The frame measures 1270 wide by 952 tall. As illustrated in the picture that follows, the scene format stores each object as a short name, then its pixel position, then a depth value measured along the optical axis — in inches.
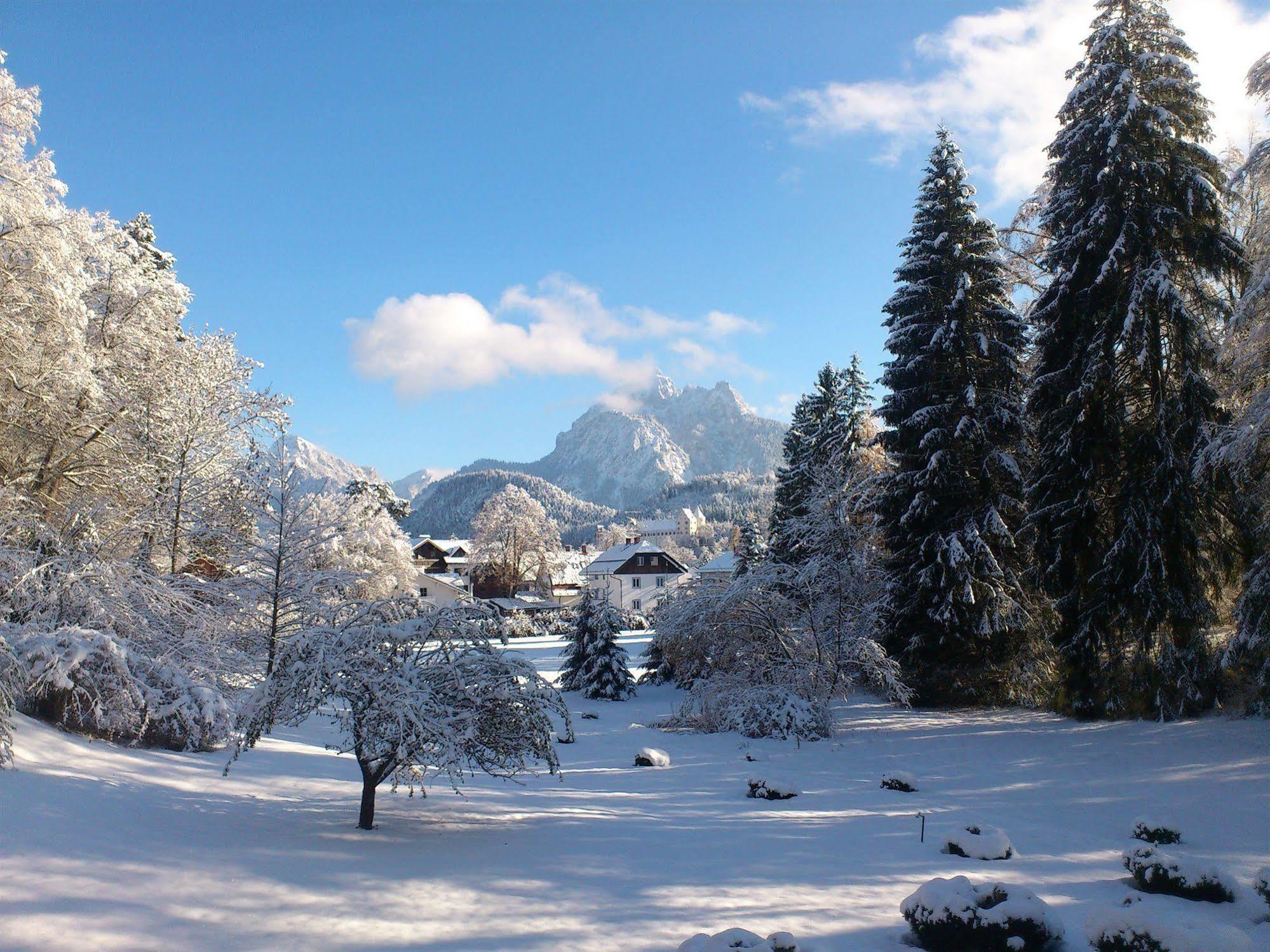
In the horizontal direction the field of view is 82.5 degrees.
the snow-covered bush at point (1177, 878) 255.0
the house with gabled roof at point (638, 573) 2775.6
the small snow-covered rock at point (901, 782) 462.9
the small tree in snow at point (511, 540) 2436.0
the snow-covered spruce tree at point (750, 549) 1291.8
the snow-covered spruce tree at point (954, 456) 668.1
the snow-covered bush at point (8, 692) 306.7
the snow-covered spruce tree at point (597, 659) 1099.9
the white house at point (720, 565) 2075.5
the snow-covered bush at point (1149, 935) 205.5
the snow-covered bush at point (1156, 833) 334.0
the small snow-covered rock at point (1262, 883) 242.2
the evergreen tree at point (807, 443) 1080.8
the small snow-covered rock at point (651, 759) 574.6
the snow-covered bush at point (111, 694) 375.9
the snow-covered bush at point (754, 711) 657.0
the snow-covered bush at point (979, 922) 220.2
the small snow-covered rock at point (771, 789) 435.8
